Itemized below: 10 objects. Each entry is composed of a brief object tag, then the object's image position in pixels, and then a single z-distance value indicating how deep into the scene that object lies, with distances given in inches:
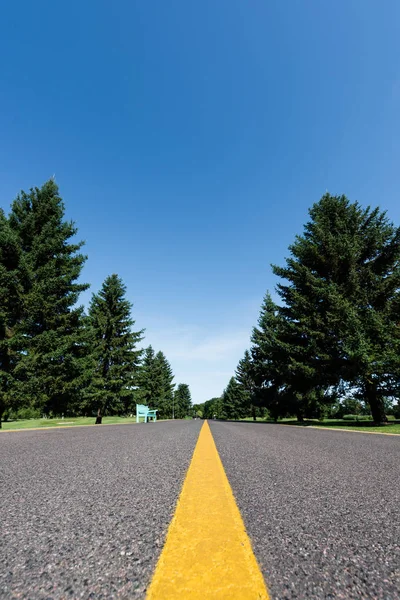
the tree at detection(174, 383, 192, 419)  2967.8
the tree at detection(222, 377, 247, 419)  2105.1
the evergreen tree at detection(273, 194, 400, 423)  533.0
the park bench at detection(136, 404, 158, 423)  686.6
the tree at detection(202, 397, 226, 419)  3635.6
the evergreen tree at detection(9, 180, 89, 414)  532.4
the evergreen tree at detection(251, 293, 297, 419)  686.5
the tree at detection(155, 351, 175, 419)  2026.9
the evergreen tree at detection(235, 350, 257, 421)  1976.6
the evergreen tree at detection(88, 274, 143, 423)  896.3
